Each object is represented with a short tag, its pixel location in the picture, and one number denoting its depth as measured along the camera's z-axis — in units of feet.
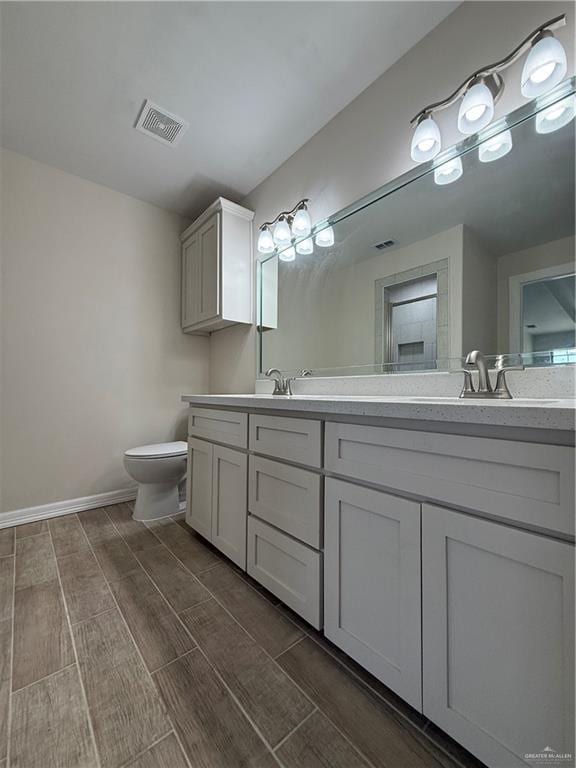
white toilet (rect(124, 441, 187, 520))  6.22
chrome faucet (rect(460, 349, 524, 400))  3.26
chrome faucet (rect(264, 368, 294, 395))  5.76
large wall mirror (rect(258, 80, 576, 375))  3.26
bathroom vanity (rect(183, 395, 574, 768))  1.87
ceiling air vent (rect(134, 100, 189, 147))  5.61
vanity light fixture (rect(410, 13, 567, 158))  3.12
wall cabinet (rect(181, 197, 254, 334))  7.14
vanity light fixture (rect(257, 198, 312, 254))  6.01
